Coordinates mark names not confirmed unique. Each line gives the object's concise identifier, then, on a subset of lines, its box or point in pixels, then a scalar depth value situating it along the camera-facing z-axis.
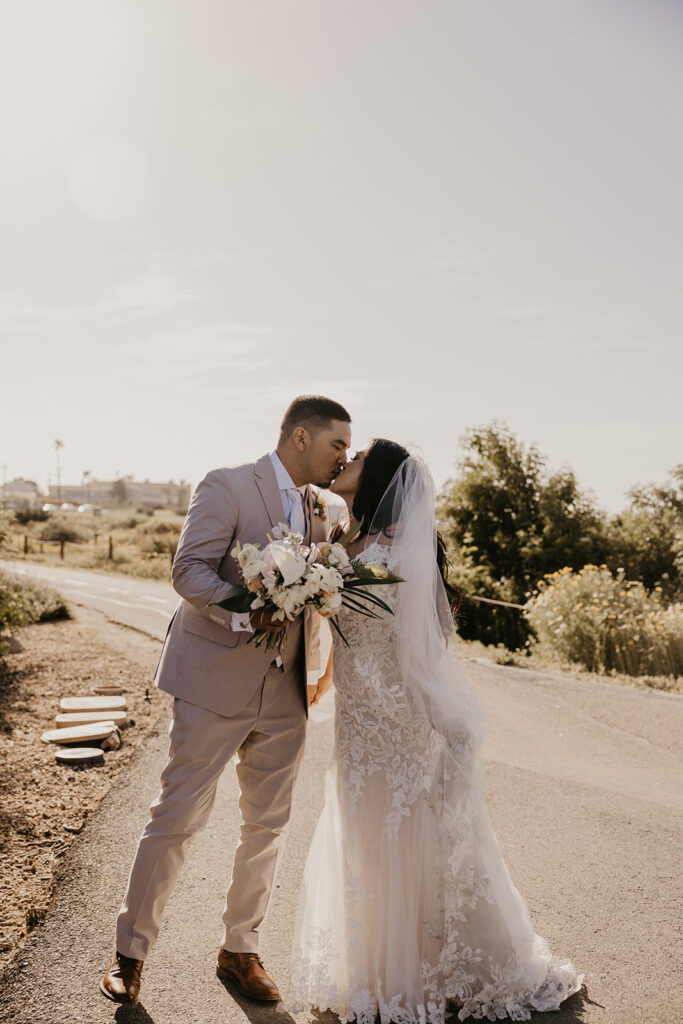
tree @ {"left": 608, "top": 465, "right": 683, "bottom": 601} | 19.27
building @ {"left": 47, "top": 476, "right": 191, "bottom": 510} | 175.77
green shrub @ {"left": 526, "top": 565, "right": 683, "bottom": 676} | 11.39
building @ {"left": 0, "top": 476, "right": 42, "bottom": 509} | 166.43
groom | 3.27
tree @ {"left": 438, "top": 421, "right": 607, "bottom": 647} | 19.42
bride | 3.31
